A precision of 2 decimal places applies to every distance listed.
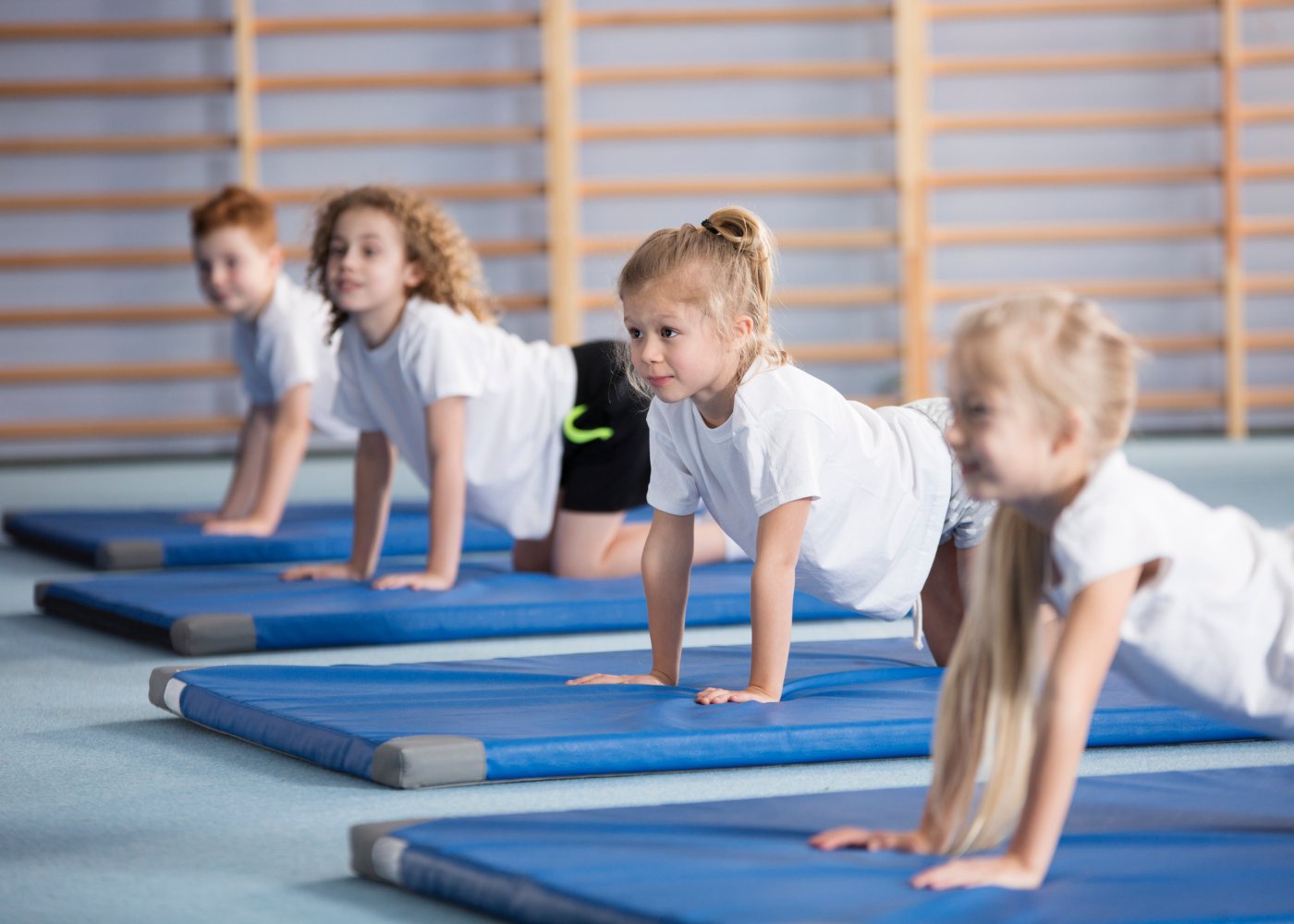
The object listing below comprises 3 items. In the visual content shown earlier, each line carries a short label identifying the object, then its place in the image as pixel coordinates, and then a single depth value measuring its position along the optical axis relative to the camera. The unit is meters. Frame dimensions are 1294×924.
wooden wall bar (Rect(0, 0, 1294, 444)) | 14.03
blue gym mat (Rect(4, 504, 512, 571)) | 7.62
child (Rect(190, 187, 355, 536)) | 8.05
